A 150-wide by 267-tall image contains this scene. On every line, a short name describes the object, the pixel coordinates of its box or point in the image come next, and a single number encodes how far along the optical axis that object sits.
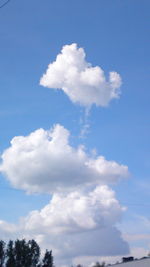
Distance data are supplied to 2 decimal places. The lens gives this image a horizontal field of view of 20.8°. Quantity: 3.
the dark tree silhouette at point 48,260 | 92.88
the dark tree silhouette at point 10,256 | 88.06
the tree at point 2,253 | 87.36
